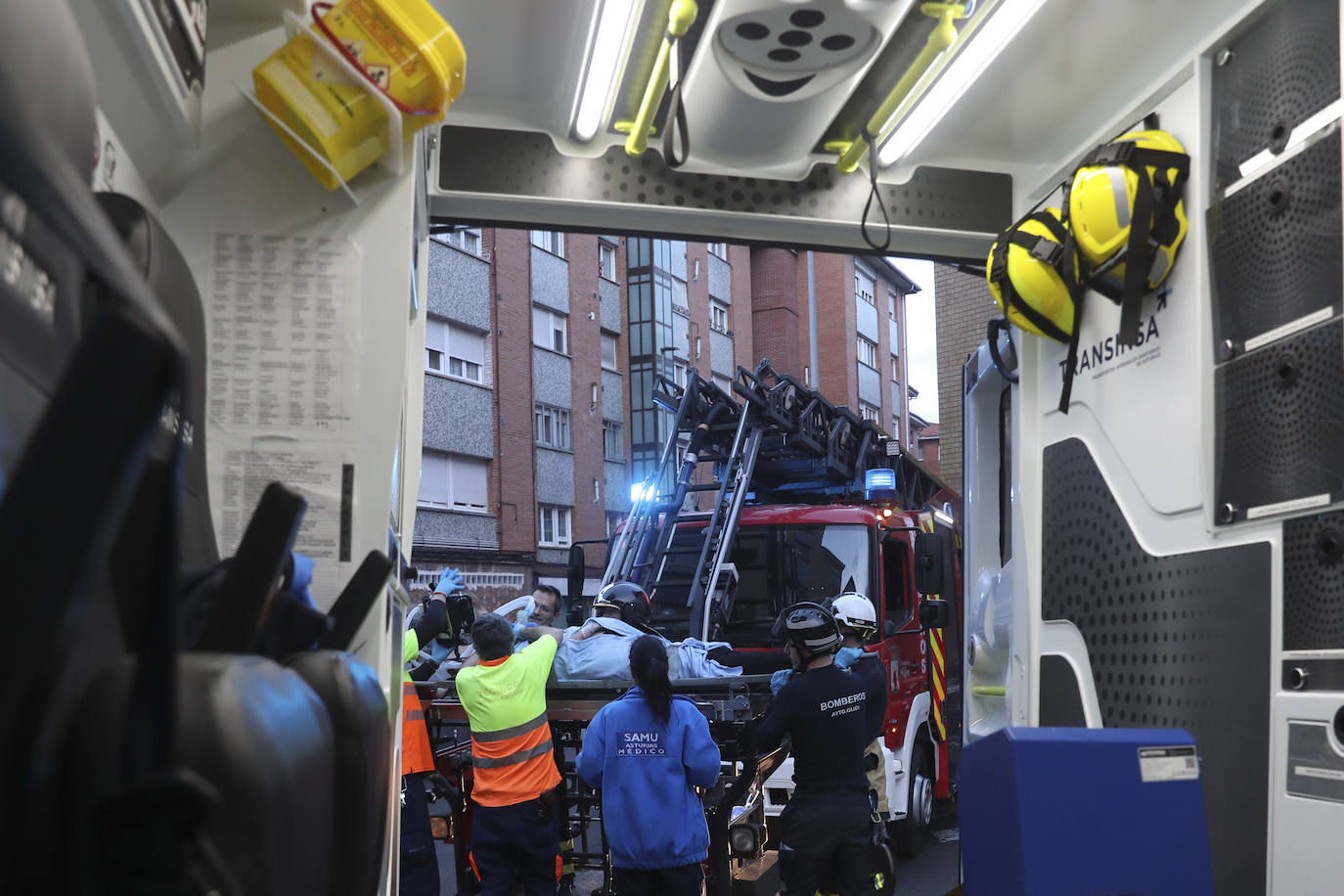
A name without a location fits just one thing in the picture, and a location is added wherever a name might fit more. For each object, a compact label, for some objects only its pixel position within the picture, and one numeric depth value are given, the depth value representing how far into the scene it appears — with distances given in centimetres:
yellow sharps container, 224
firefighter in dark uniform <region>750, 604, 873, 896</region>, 608
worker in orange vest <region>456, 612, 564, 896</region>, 698
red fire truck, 966
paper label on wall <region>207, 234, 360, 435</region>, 237
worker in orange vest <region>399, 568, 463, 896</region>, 693
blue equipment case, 263
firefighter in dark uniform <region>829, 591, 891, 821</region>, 684
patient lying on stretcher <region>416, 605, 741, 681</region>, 791
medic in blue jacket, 595
